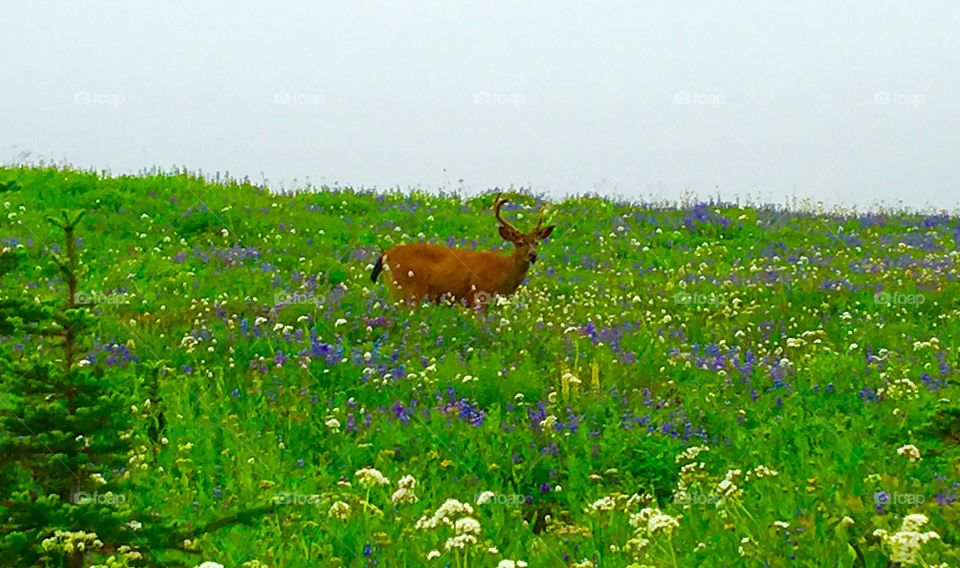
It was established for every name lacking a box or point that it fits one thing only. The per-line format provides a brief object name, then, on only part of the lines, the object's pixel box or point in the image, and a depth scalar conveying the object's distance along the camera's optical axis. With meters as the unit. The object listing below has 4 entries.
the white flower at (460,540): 9.66
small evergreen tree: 7.85
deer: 24.61
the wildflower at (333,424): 15.15
